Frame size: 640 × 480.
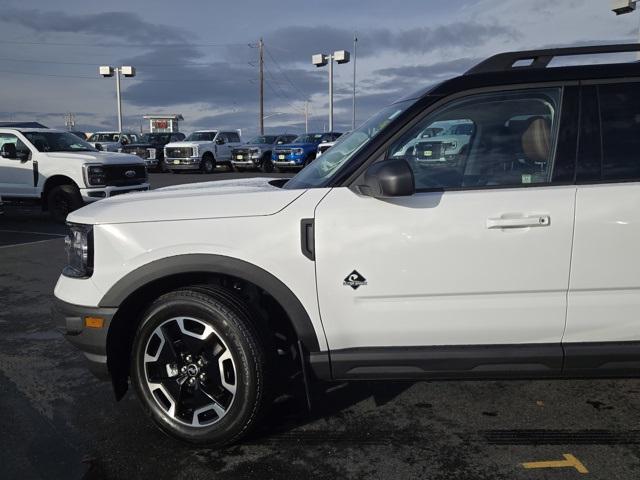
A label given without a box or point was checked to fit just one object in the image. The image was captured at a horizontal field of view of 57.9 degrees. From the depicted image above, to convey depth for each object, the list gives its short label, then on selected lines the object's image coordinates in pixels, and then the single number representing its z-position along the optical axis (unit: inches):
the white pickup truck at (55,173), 446.0
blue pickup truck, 1048.2
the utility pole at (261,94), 2075.5
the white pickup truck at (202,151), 1043.3
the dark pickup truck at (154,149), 1107.9
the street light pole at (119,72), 1680.6
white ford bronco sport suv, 108.7
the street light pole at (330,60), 1558.8
